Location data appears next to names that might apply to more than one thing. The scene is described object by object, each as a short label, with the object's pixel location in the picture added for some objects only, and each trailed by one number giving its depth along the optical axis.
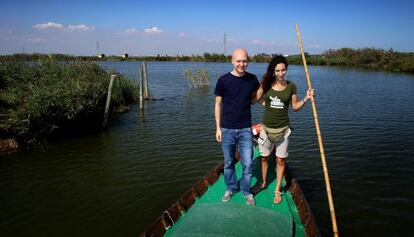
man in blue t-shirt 5.20
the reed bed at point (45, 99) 11.39
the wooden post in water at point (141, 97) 18.76
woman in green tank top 5.38
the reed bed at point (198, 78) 28.88
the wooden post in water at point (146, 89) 22.41
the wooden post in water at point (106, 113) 14.80
